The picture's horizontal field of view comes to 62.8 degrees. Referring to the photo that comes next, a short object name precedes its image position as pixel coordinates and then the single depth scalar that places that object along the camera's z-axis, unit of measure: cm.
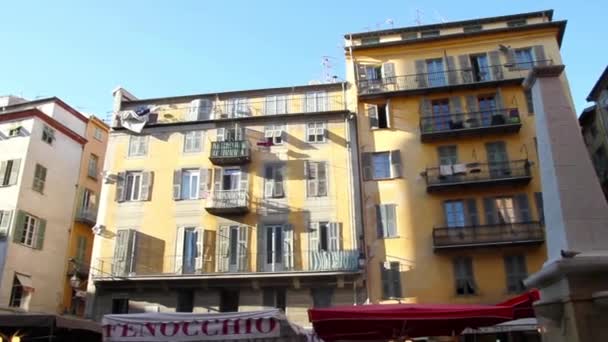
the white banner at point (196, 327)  846
